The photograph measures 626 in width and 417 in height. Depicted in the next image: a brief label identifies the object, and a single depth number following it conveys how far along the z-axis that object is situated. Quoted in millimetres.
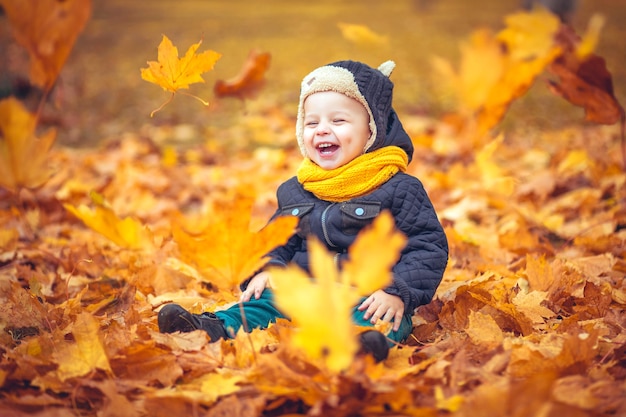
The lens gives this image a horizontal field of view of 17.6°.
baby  3661
